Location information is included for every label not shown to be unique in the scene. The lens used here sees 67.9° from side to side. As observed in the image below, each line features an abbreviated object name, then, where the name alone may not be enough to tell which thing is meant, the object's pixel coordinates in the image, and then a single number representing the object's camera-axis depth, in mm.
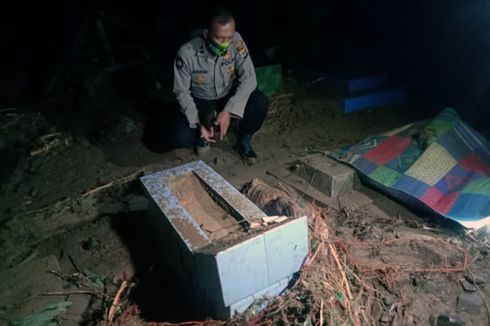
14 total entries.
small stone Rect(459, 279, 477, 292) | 2383
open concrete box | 1980
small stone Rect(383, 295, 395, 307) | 2301
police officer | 3699
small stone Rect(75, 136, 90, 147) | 4711
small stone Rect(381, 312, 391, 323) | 2225
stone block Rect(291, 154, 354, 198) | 3459
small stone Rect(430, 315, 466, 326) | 2174
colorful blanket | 3082
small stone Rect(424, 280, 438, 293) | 2385
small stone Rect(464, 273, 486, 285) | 2425
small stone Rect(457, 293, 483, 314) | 2252
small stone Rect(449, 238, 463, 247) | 2720
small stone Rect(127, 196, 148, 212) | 3433
